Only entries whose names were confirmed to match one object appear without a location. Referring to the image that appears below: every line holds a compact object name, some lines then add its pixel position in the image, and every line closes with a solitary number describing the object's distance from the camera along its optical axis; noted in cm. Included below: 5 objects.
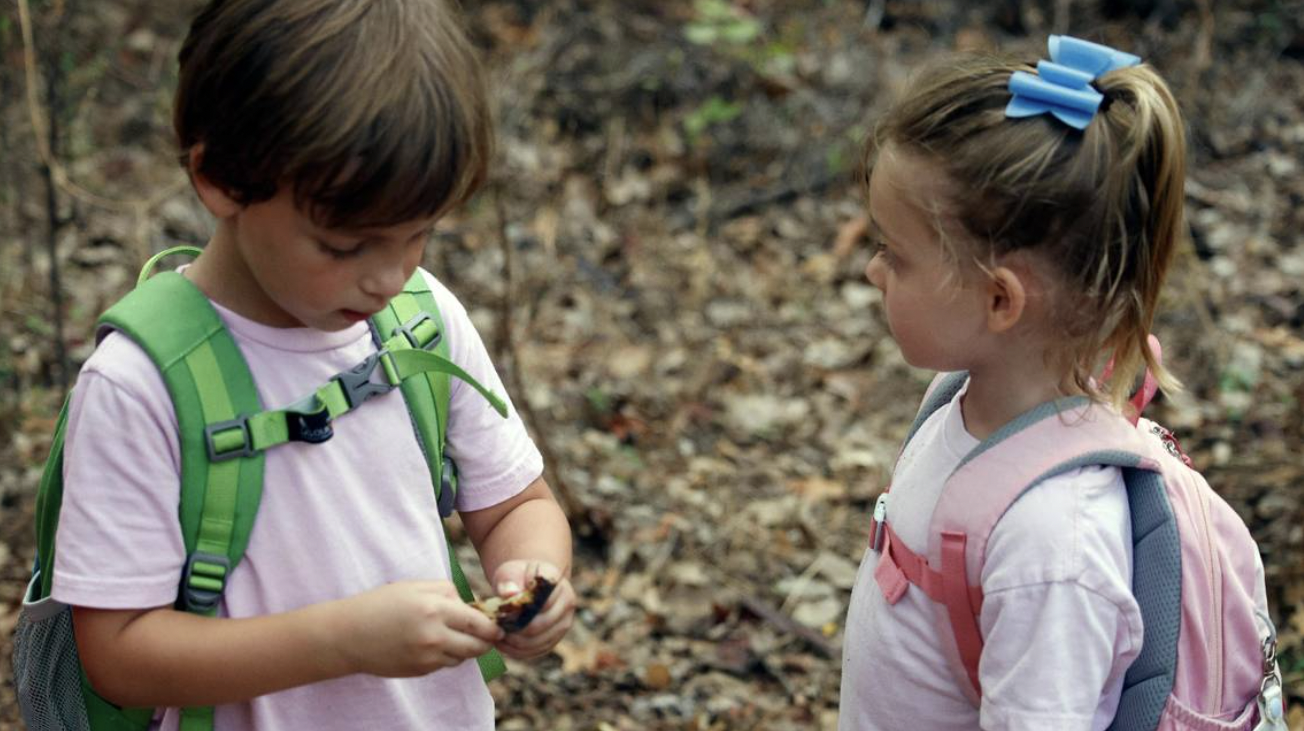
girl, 189
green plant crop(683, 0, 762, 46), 682
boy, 165
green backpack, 171
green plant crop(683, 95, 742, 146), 655
